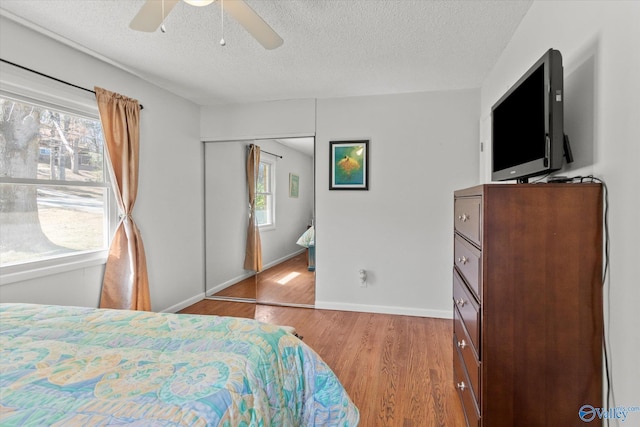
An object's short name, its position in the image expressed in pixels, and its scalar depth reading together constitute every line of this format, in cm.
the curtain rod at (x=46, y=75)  204
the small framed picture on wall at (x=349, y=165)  354
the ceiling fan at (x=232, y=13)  148
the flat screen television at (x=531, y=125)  118
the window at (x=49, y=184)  208
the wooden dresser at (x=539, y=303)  112
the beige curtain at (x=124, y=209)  267
